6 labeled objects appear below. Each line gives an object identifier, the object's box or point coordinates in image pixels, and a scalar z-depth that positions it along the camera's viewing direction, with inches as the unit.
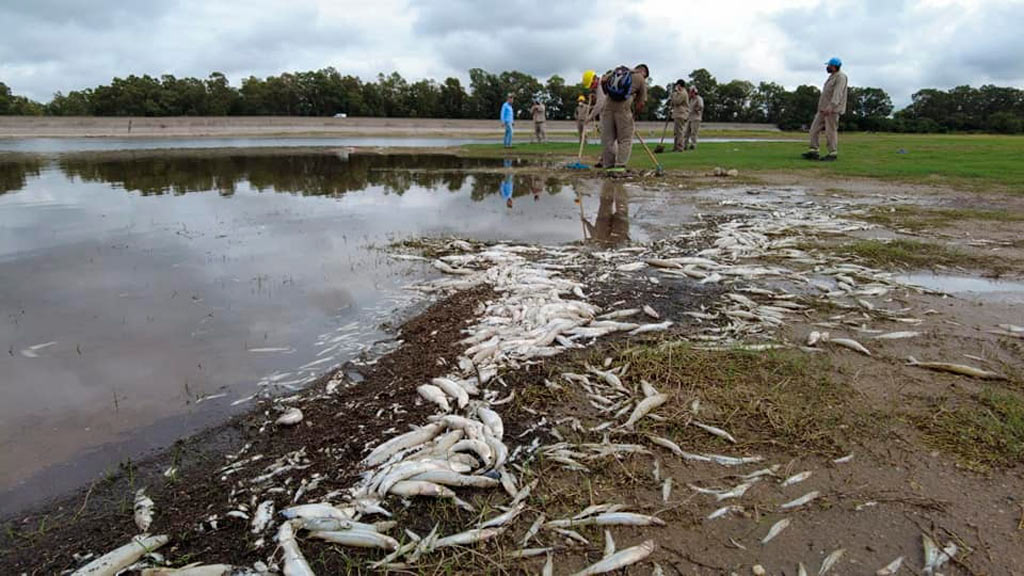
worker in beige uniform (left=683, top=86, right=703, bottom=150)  1109.3
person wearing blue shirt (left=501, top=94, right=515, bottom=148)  1423.5
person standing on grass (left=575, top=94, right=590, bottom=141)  1310.3
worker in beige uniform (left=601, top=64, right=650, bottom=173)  707.4
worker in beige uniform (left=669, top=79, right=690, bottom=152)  1052.5
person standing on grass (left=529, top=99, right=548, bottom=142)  1514.5
